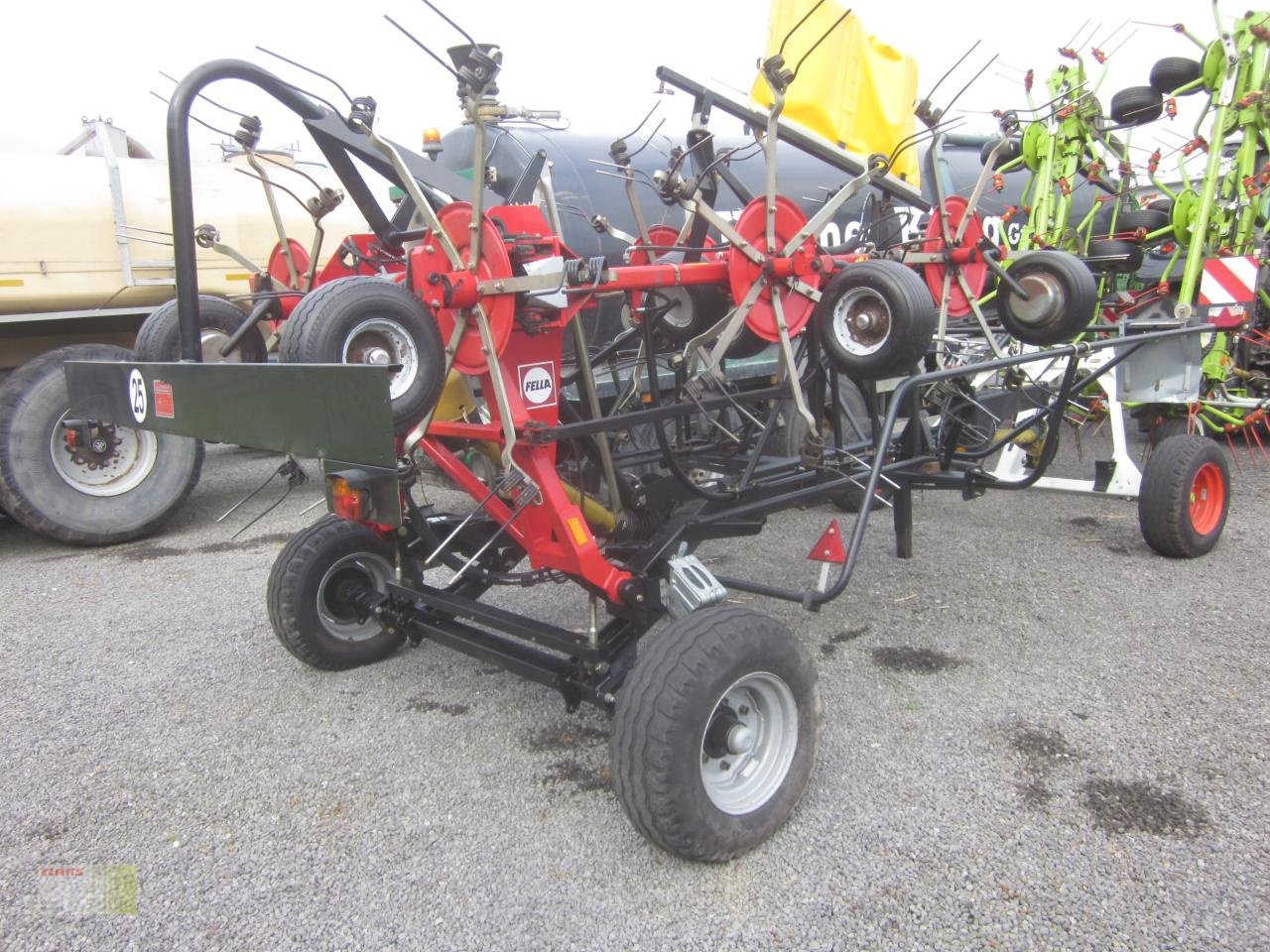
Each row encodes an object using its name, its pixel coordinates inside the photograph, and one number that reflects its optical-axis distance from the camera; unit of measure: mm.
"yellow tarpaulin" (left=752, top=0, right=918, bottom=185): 3457
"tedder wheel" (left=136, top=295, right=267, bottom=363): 2879
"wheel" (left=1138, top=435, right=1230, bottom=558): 4430
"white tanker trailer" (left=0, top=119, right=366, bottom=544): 5426
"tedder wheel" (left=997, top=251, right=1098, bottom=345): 3842
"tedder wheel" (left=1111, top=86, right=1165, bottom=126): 6965
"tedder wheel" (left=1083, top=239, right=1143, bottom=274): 7145
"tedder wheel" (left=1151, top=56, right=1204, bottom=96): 6742
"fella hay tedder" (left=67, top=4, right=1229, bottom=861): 2260
